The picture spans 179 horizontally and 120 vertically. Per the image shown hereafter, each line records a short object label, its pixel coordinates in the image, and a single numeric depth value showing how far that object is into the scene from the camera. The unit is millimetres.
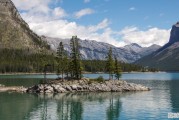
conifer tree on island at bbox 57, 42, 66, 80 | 175125
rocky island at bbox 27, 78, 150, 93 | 148500
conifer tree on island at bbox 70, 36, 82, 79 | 164562
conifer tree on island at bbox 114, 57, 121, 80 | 180250
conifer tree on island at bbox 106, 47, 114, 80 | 174625
